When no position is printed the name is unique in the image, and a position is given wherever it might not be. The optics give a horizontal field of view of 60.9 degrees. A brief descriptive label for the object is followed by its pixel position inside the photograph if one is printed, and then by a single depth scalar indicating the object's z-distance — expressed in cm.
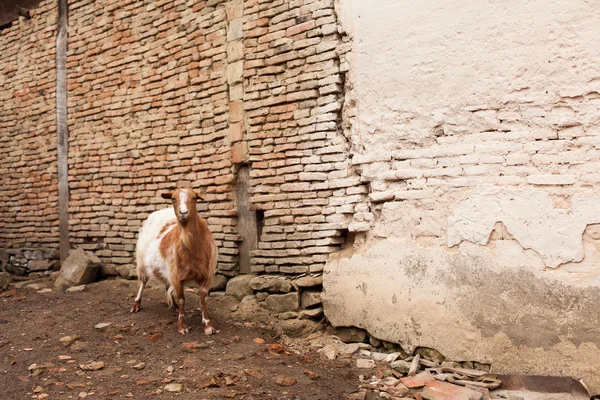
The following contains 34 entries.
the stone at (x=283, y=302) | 548
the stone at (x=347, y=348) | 491
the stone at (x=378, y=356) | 477
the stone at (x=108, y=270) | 746
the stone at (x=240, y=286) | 595
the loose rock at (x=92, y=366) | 434
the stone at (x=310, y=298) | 538
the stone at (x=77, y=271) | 726
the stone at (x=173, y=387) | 393
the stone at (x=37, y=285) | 759
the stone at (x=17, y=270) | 850
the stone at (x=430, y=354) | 458
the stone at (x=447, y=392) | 393
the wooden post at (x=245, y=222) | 610
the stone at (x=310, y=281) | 537
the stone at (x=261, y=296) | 574
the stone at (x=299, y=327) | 528
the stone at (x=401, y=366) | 455
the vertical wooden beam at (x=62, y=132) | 813
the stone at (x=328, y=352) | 480
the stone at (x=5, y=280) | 771
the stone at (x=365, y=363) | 464
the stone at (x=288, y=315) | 545
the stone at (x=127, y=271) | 722
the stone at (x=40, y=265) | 824
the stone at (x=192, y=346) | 468
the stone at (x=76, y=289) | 709
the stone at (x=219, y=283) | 626
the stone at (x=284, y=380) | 411
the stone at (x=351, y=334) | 509
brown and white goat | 494
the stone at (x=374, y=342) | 497
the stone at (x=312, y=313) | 536
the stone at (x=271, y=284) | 558
